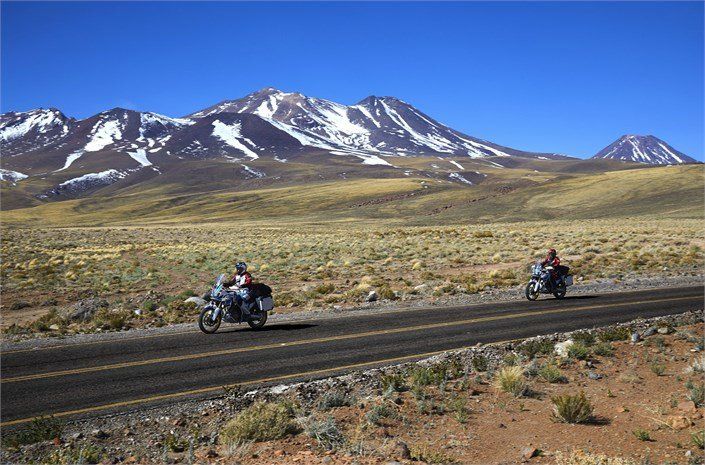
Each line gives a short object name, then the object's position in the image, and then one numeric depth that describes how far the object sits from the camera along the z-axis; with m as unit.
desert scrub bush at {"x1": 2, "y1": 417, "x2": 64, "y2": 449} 8.27
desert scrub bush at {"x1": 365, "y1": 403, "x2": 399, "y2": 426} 9.27
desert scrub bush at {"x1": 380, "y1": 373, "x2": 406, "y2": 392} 10.77
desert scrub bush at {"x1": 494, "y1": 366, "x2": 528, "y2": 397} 10.81
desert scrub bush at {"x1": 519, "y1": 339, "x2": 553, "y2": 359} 13.26
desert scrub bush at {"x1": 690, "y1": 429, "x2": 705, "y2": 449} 8.79
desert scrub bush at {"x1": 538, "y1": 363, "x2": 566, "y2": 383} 11.62
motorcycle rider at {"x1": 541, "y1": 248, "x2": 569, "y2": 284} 22.95
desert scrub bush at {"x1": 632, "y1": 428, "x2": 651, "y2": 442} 9.06
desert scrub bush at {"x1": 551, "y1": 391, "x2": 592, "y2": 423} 9.56
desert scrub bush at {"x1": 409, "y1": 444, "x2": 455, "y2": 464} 8.03
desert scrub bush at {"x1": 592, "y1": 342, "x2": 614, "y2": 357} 13.38
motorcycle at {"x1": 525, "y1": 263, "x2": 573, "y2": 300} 22.75
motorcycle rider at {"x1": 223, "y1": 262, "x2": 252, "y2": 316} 16.39
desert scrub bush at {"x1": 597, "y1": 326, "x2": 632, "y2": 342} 14.55
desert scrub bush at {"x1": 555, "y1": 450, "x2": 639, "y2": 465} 7.90
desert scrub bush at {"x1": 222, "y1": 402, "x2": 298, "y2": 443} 8.50
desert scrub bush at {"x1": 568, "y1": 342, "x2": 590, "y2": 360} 13.09
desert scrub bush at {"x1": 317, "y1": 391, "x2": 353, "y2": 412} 9.84
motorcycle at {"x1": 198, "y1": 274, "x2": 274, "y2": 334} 16.19
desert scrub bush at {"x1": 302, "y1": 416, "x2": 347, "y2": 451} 8.39
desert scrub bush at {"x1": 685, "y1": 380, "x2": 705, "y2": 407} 10.46
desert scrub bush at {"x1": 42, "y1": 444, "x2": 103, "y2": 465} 7.69
